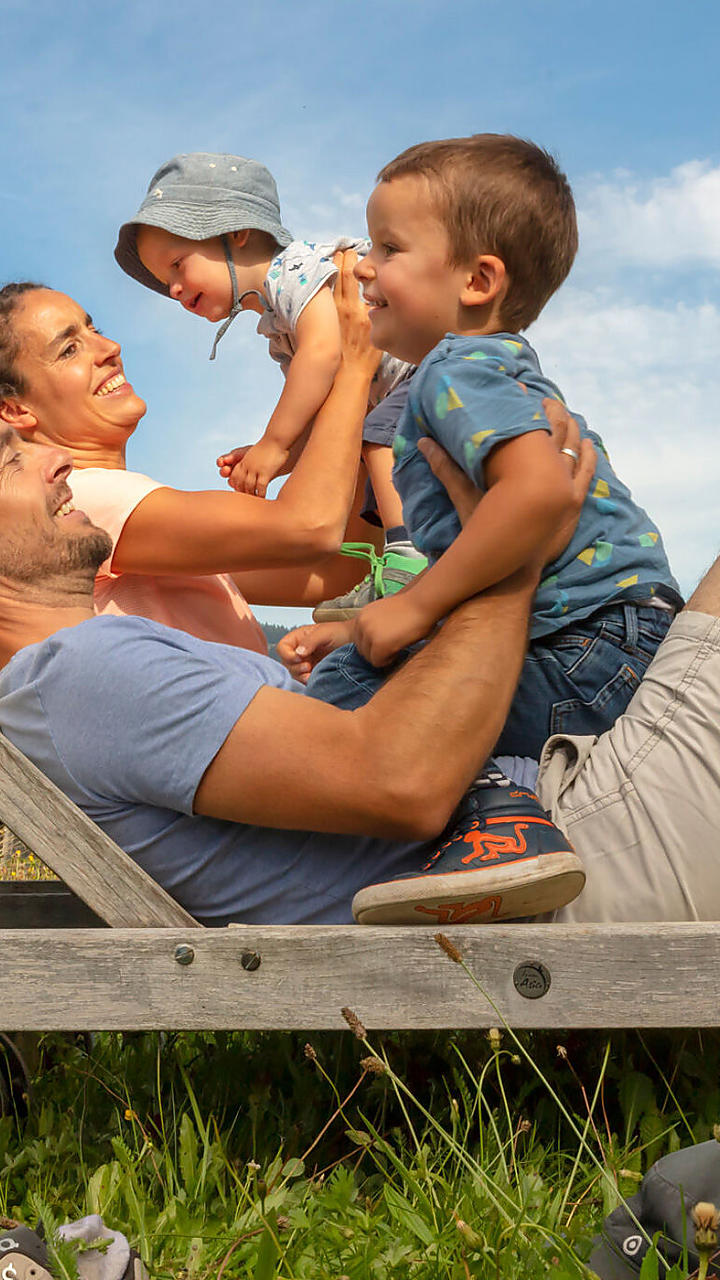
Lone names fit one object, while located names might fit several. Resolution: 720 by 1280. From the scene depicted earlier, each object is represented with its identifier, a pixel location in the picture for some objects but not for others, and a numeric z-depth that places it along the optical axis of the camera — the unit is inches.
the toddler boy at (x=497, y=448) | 95.0
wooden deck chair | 83.4
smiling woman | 146.2
